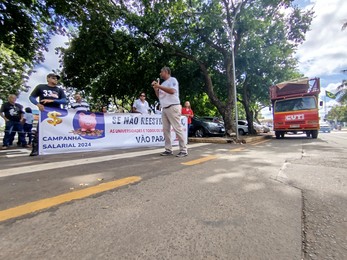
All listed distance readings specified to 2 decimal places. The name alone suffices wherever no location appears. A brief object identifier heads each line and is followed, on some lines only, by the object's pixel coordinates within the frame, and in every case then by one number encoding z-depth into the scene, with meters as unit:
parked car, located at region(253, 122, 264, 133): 26.78
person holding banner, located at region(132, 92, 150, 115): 8.09
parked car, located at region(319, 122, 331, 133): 31.38
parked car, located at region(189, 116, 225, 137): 13.23
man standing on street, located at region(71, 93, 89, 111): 7.80
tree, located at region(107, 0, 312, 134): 11.84
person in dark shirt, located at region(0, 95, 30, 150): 7.45
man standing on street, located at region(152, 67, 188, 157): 4.90
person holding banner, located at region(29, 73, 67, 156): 4.96
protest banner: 5.40
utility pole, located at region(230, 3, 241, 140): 9.57
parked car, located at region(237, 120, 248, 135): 21.07
